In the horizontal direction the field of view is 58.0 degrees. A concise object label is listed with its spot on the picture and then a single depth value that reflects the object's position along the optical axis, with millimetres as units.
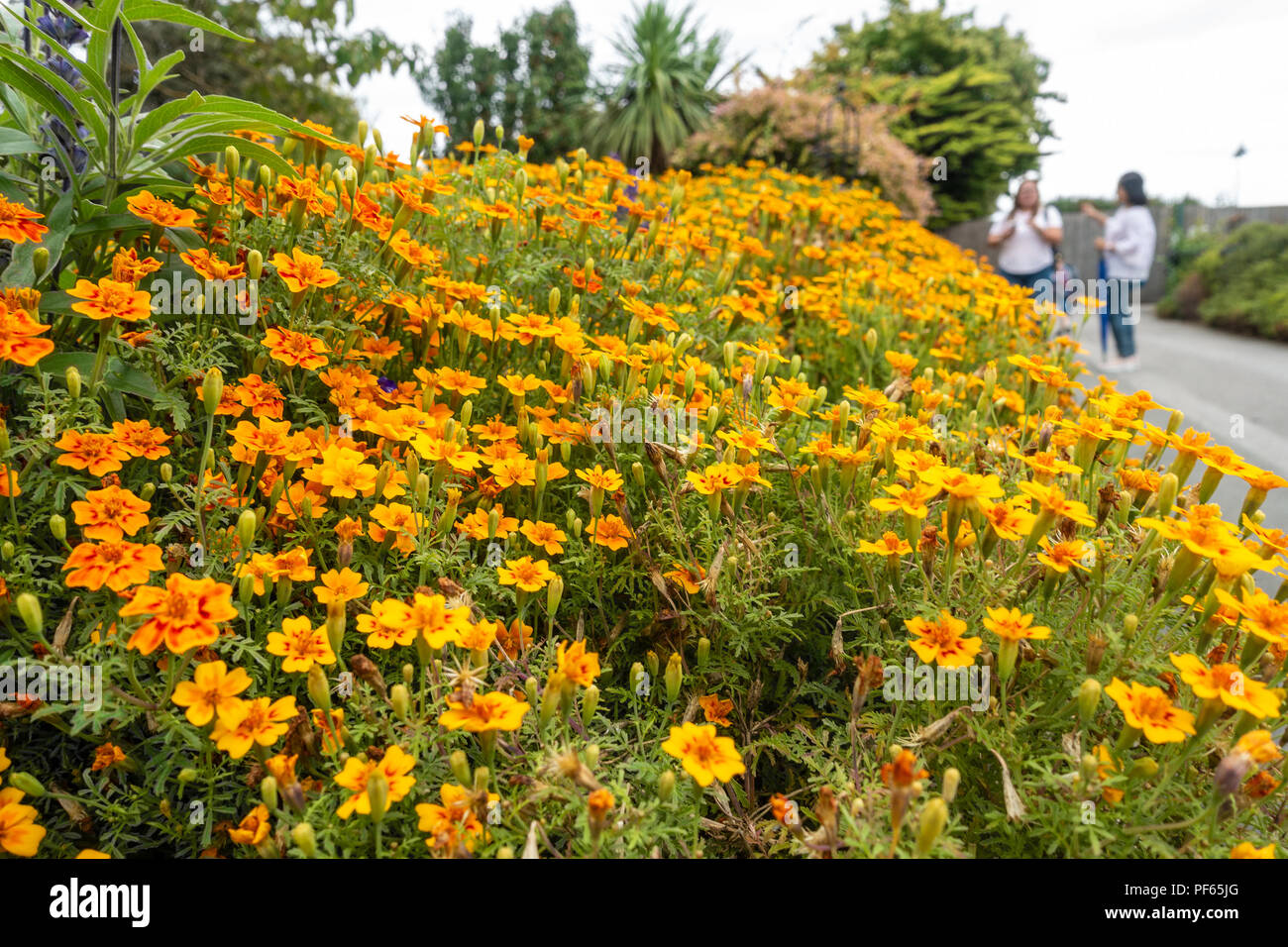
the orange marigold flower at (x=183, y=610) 453
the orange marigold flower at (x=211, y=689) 470
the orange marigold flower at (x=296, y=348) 603
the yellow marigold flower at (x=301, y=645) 495
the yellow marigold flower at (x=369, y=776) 455
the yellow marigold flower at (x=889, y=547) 581
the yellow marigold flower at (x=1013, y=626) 498
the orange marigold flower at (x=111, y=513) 501
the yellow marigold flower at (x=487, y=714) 469
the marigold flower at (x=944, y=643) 501
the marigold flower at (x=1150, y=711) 473
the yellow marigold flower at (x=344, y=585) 527
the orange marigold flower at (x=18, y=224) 543
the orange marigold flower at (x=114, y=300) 547
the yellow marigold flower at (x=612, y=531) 620
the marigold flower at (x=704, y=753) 470
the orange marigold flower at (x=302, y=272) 615
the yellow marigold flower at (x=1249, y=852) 446
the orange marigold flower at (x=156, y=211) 618
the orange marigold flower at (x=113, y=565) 473
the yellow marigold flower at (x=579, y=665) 491
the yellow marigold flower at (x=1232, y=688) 454
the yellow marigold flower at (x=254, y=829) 458
